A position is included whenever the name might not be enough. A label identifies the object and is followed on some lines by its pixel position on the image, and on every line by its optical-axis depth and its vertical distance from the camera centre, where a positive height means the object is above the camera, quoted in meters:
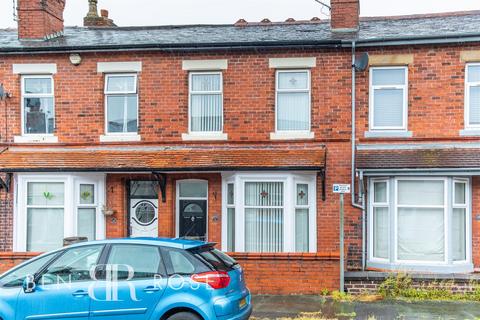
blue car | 7.18 -1.70
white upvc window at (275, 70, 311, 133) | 13.04 +1.33
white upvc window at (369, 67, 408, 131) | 12.69 +1.38
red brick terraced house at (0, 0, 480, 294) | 12.23 +0.38
